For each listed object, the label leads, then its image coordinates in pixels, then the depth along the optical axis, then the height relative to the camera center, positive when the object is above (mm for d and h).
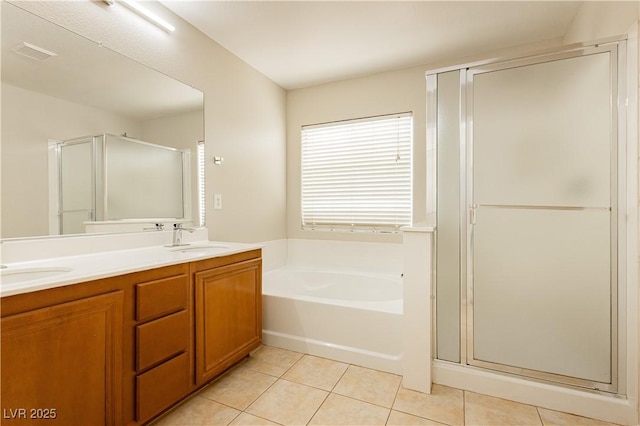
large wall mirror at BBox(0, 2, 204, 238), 1397 +496
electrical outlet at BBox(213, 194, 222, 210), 2516 +75
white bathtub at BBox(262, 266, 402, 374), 2041 -869
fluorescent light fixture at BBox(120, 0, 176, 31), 1807 +1248
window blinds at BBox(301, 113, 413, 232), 3031 +388
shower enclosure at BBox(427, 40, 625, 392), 1562 -21
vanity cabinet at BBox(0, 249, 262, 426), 994 -563
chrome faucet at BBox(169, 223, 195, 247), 2084 -172
